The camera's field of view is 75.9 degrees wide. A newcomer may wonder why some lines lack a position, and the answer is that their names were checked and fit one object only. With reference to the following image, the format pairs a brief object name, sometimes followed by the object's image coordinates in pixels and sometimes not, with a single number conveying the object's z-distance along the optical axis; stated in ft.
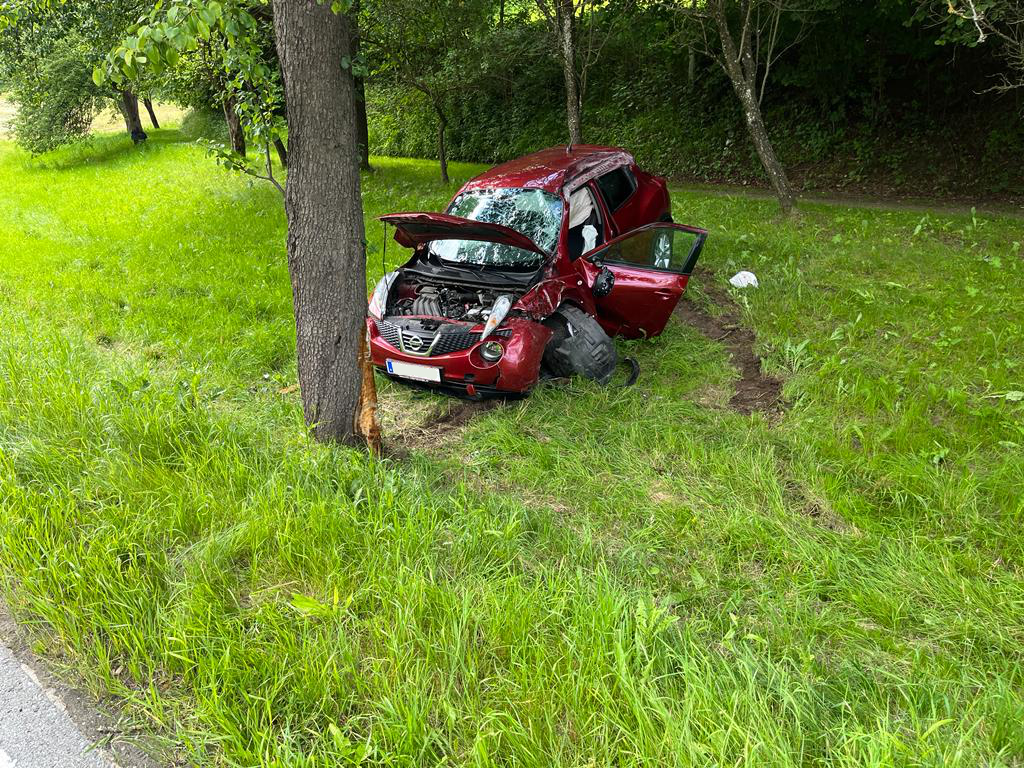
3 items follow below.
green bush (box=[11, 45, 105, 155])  67.36
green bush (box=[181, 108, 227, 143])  92.48
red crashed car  16.31
